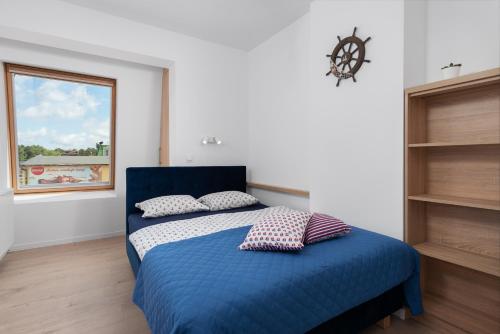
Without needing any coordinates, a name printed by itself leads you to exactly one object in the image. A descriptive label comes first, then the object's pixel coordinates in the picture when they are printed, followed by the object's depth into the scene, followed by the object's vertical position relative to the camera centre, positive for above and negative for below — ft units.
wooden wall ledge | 9.15 -0.88
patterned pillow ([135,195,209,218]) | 8.26 -1.33
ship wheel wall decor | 6.75 +3.00
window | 10.30 +1.51
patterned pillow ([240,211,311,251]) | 4.90 -1.33
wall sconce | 11.23 +1.11
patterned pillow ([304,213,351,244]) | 5.46 -1.35
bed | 3.47 -1.83
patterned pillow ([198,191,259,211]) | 9.39 -1.26
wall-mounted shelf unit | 5.26 -0.61
